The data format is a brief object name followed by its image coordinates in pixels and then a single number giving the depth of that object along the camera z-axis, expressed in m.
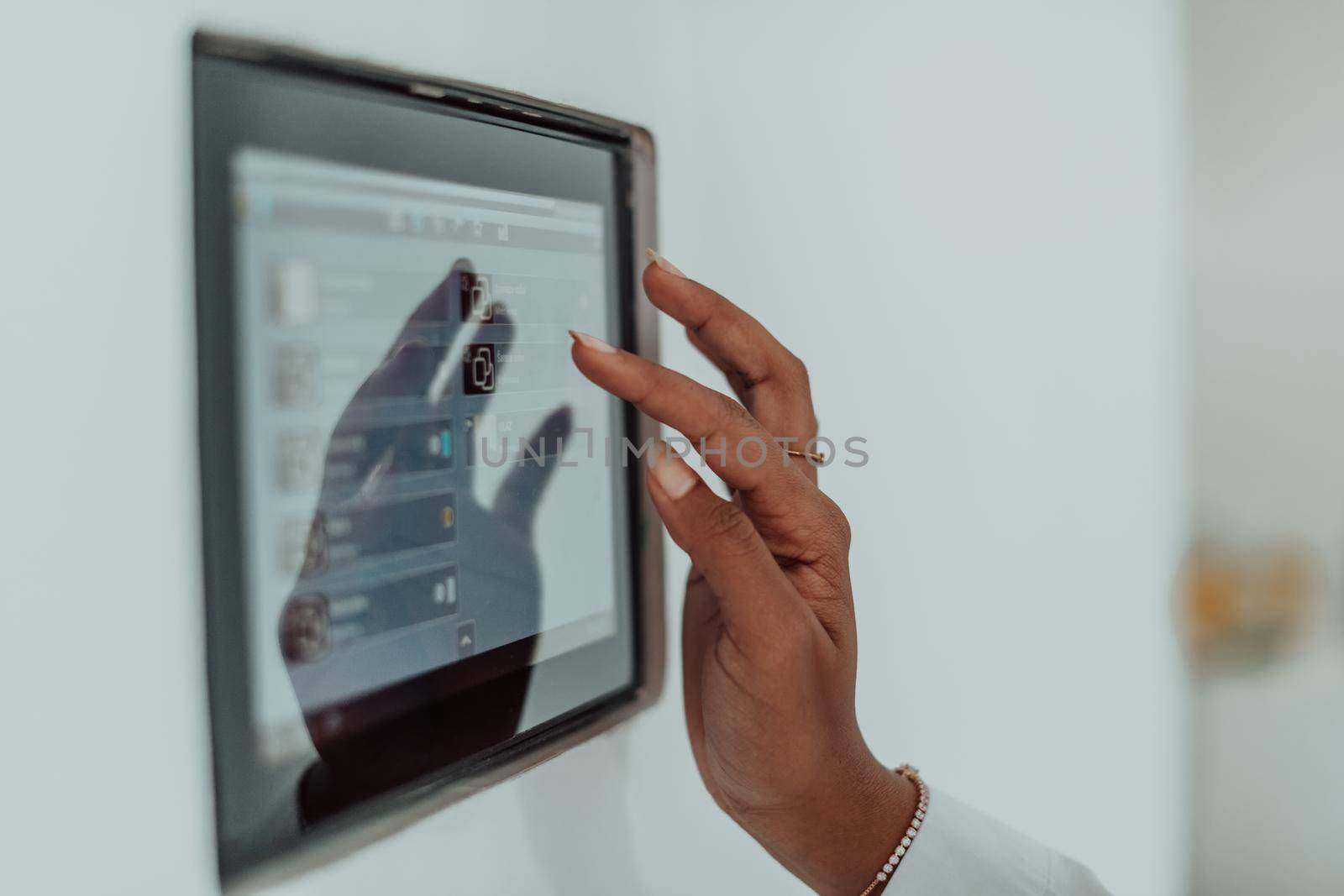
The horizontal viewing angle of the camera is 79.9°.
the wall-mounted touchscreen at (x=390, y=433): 0.32
